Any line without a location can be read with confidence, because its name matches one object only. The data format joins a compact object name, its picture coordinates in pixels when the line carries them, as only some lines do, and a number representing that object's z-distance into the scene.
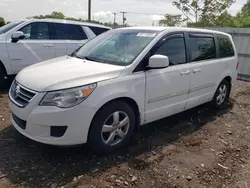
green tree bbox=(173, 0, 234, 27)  15.24
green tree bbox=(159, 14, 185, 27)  17.89
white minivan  2.78
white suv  5.79
